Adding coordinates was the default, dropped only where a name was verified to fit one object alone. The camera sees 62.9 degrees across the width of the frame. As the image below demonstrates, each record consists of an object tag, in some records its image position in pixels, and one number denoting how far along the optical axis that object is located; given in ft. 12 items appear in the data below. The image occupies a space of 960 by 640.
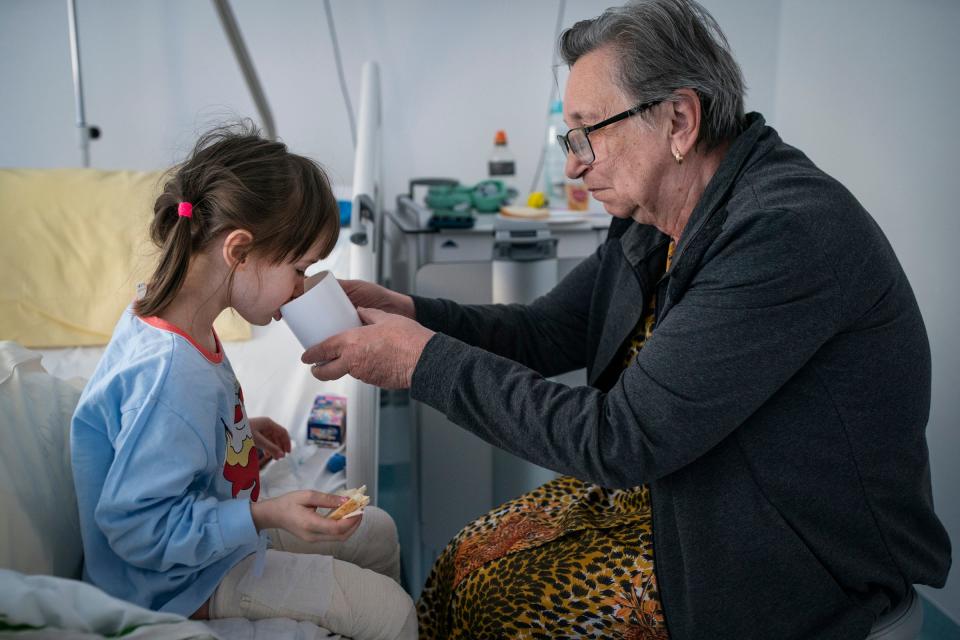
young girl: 2.86
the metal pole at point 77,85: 6.63
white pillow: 2.90
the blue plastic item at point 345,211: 6.62
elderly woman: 2.95
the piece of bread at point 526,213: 6.15
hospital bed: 4.00
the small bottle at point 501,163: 7.51
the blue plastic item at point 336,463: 4.47
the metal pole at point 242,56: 5.70
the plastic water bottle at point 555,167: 7.52
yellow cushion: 5.59
